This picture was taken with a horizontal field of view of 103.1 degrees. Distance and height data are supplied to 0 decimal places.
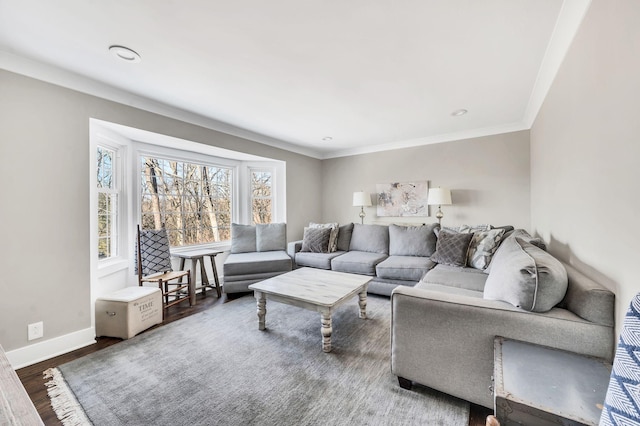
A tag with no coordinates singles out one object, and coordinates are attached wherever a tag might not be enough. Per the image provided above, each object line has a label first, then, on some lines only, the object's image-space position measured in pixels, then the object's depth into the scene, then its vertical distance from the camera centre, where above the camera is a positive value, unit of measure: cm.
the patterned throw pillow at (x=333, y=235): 411 -35
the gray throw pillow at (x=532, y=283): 124 -36
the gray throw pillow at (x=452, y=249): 303 -45
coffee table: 205 -70
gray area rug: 143 -113
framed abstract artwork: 418 +25
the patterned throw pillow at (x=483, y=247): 284 -40
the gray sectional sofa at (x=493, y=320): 115 -56
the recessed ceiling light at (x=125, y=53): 182 +120
